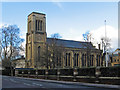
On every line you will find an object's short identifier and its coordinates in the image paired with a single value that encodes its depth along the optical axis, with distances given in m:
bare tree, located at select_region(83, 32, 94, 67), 42.28
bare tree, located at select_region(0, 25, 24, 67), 55.28
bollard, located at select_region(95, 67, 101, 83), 23.93
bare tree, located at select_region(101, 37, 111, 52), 42.41
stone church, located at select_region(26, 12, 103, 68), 76.31
